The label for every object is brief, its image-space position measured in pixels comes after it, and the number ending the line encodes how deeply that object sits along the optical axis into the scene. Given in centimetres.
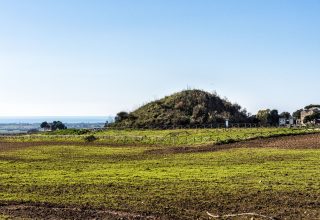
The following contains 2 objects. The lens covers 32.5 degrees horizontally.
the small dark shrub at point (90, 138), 7788
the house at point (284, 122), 10069
